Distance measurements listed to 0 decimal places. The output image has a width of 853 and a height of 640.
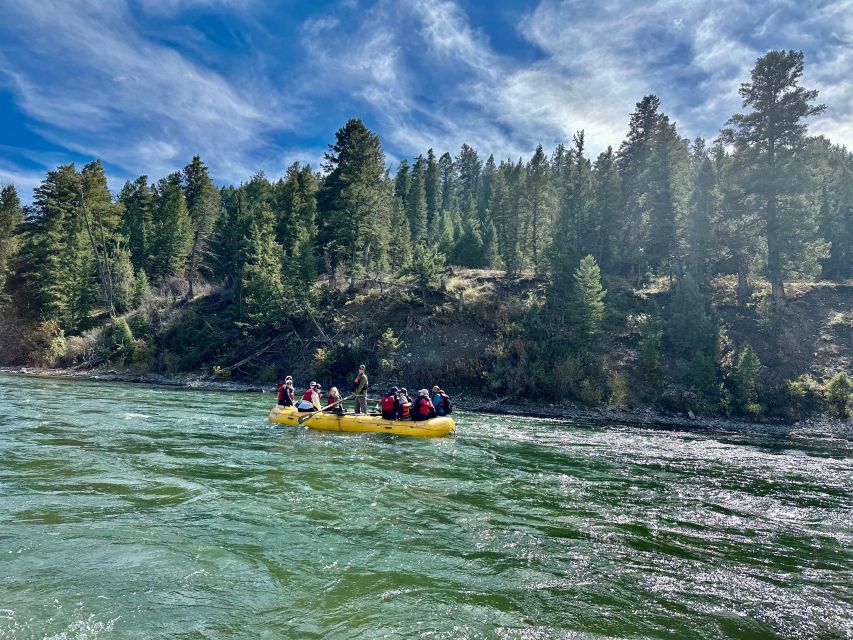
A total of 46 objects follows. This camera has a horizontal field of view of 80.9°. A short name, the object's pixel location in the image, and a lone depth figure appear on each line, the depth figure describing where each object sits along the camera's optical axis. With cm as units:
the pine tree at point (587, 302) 2777
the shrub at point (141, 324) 4003
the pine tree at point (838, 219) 3994
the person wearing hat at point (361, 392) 1847
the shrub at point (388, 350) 3152
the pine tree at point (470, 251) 4731
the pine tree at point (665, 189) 3569
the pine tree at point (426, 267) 3438
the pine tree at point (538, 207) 4603
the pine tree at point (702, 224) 3544
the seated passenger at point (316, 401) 1752
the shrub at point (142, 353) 3731
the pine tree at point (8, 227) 4162
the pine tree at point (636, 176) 3909
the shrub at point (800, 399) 2359
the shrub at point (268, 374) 3381
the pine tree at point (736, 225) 3161
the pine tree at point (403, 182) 6569
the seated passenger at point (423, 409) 1688
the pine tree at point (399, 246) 4394
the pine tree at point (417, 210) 6012
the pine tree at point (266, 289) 3581
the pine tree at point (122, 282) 4388
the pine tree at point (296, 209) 4366
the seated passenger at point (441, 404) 1747
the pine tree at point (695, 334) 2535
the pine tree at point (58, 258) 3928
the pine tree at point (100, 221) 4353
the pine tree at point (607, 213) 3972
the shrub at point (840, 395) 2298
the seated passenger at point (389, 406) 1702
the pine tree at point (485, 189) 6925
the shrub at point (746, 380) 2438
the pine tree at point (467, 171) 9662
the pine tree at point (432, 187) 7498
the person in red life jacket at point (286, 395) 1862
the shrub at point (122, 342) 3738
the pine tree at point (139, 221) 4988
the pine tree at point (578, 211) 3855
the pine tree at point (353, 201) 3834
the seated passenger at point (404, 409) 1705
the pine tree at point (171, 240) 4797
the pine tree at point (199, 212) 4791
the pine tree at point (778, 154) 2930
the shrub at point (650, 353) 2653
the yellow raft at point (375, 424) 1636
